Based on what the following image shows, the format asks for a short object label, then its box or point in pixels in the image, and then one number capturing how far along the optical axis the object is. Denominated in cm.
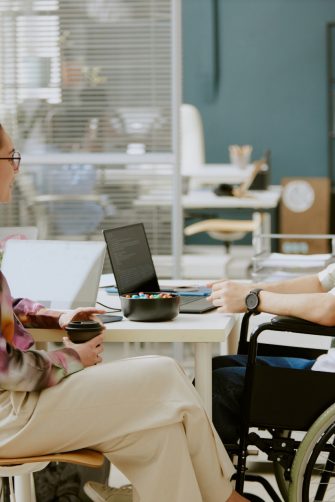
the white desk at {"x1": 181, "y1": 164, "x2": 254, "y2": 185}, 868
